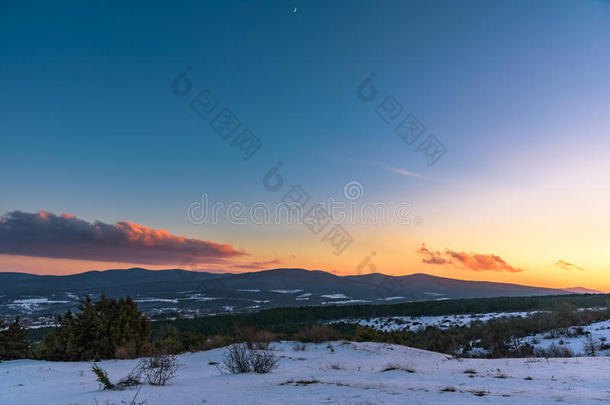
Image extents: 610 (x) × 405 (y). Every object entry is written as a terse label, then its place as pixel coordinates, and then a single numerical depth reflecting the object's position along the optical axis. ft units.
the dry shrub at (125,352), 60.70
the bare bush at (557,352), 45.19
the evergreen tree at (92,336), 59.98
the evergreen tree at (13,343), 61.46
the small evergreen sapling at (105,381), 27.89
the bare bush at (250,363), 37.67
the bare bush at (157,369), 30.82
